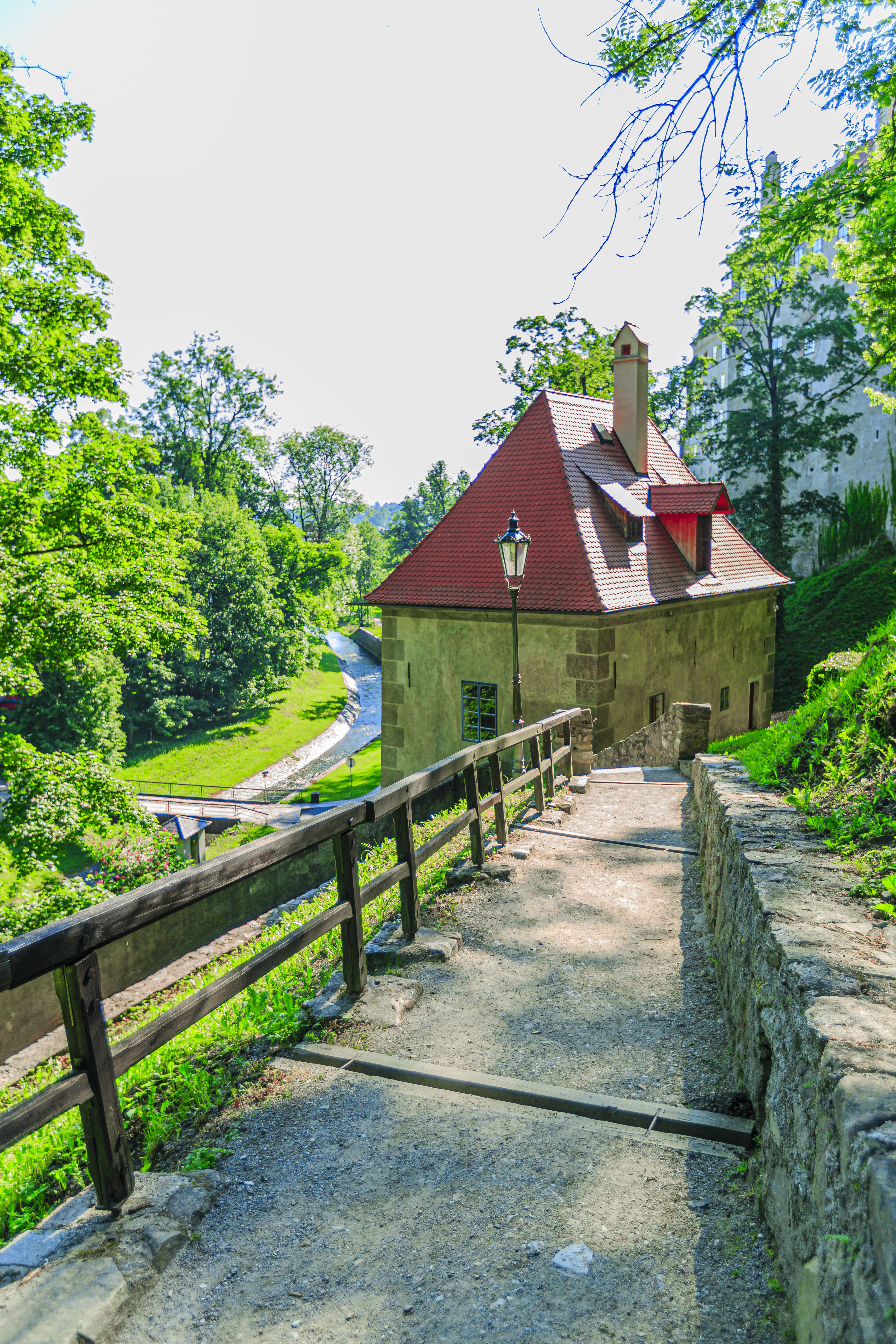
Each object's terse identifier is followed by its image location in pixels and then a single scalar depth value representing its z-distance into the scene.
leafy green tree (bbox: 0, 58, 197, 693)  11.10
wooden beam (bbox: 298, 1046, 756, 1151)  3.01
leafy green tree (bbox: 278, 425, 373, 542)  56.19
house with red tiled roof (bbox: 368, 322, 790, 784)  15.99
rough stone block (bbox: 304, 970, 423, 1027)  3.87
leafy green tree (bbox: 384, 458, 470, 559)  82.75
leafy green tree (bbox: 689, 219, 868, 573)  27.25
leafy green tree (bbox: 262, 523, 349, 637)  43.03
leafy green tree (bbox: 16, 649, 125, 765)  29.89
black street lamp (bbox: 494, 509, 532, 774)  11.37
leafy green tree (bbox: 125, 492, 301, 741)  38.25
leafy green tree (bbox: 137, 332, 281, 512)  45.25
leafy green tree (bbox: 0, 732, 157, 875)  11.29
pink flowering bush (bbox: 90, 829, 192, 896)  16.12
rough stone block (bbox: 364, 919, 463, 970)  4.55
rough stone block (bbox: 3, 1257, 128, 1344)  1.98
